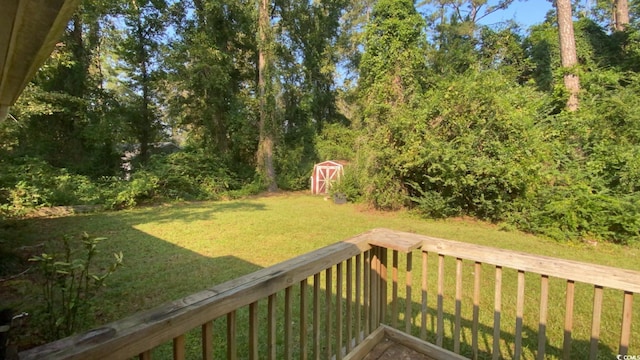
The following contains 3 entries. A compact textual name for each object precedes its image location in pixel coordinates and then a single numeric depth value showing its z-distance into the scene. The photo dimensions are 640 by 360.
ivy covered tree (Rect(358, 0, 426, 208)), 8.37
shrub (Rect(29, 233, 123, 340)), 2.14
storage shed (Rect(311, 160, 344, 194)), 13.60
